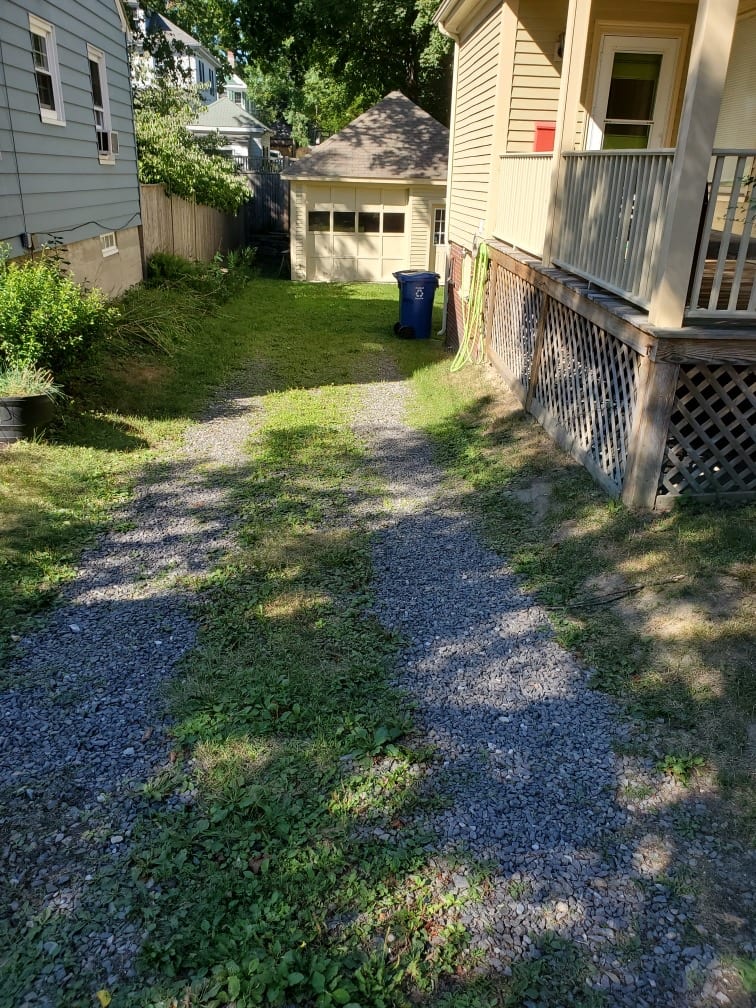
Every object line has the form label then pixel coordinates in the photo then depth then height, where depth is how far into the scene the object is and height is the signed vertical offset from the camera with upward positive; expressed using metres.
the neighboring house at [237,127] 36.28 +2.75
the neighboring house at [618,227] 4.60 -0.21
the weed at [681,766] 3.07 -2.17
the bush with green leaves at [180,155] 15.47 +0.64
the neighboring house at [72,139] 8.02 +0.52
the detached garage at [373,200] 18.64 -0.17
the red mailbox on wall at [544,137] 8.45 +0.64
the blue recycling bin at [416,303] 12.30 -1.69
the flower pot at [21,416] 6.22 -1.84
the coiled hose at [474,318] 9.55 -1.53
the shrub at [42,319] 6.41 -1.13
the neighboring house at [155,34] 21.21 +4.32
